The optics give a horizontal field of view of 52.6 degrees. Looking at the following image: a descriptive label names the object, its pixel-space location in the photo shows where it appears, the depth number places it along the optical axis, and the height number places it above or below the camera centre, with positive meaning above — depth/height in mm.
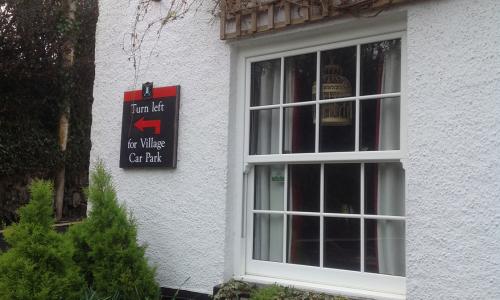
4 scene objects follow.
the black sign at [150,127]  4301 +525
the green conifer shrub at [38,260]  3703 -570
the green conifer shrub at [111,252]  3914 -527
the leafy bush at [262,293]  3400 -711
